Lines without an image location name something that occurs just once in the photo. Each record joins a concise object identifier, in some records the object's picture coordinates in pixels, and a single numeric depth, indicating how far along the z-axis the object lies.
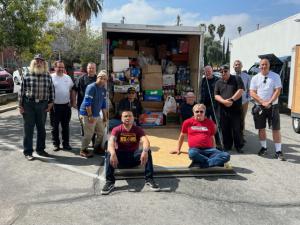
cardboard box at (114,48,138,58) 5.93
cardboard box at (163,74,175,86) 6.04
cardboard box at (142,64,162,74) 5.93
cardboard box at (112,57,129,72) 5.84
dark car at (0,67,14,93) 11.40
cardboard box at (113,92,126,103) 5.94
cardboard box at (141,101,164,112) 6.03
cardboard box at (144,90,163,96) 5.98
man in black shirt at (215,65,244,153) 4.63
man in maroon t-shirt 3.25
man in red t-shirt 3.69
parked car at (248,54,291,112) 8.46
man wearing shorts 4.37
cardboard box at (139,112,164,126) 5.87
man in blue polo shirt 4.15
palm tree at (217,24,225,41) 58.78
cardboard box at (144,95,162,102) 6.01
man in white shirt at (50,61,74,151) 4.46
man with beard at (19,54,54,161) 4.08
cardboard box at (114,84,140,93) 5.80
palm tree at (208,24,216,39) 54.79
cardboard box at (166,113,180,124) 5.95
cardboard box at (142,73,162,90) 5.94
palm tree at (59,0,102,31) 22.74
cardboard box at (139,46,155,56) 6.20
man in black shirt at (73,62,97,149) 4.54
